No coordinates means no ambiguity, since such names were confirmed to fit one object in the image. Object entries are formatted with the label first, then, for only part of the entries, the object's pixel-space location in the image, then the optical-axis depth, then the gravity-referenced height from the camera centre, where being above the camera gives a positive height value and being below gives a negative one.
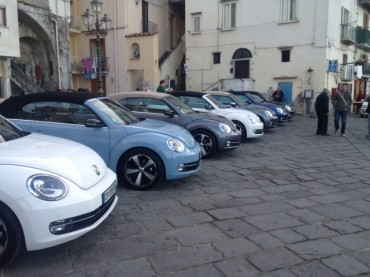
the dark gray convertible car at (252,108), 12.16 -0.47
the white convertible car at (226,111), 9.96 -0.48
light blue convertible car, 5.30 -0.62
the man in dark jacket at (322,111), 11.90 -0.57
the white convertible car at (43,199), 2.90 -0.88
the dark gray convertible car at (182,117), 7.61 -0.50
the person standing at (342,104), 11.70 -0.33
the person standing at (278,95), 20.39 -0.06
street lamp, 12.64 +2.76
